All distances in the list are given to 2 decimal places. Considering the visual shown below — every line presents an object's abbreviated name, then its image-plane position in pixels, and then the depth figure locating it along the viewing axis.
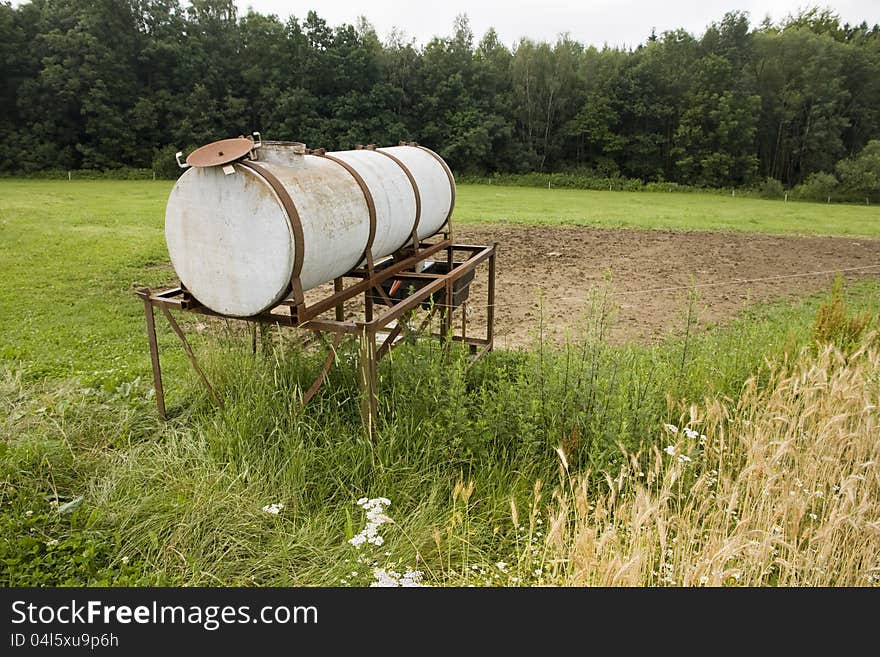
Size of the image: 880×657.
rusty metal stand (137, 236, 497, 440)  4.52
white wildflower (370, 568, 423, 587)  2.92
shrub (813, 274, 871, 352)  6.15
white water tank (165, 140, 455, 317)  4.24
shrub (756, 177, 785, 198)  37.09
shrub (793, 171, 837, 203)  35.47
